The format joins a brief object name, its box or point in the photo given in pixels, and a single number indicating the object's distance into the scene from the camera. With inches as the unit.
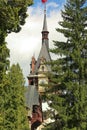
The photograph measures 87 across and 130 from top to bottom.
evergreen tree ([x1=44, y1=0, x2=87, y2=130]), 978.1
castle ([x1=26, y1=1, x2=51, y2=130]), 2861.7
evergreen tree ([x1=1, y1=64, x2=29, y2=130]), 1337.4
